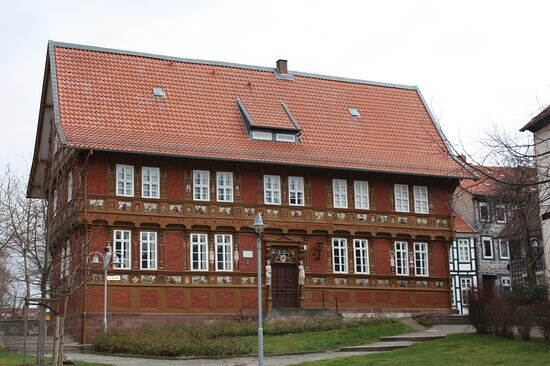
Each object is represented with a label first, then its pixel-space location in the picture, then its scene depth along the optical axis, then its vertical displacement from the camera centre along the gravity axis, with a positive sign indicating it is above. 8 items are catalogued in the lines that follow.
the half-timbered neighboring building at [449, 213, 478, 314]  57.25 +4.53
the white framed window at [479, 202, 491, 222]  58.44 +7.88
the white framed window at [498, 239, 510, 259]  58.86 +5.05
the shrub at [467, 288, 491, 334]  28.44 +0.51
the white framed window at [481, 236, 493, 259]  58.56 +5.31
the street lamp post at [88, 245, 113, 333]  32.53 +2.76
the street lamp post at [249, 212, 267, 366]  22.02 +2.05
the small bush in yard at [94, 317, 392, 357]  27.34 -0.07
